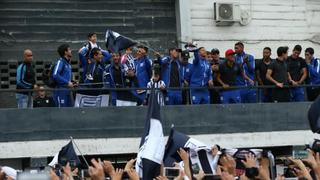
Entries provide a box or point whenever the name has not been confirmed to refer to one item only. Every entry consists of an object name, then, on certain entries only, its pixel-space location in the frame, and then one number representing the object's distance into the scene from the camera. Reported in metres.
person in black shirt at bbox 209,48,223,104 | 15.09
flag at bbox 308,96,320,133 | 9.20
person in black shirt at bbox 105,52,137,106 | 14.27
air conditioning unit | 19.64
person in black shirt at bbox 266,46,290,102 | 15.10
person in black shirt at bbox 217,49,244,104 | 14.90
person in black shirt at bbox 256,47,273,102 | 15.35
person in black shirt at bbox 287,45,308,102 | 15.39
